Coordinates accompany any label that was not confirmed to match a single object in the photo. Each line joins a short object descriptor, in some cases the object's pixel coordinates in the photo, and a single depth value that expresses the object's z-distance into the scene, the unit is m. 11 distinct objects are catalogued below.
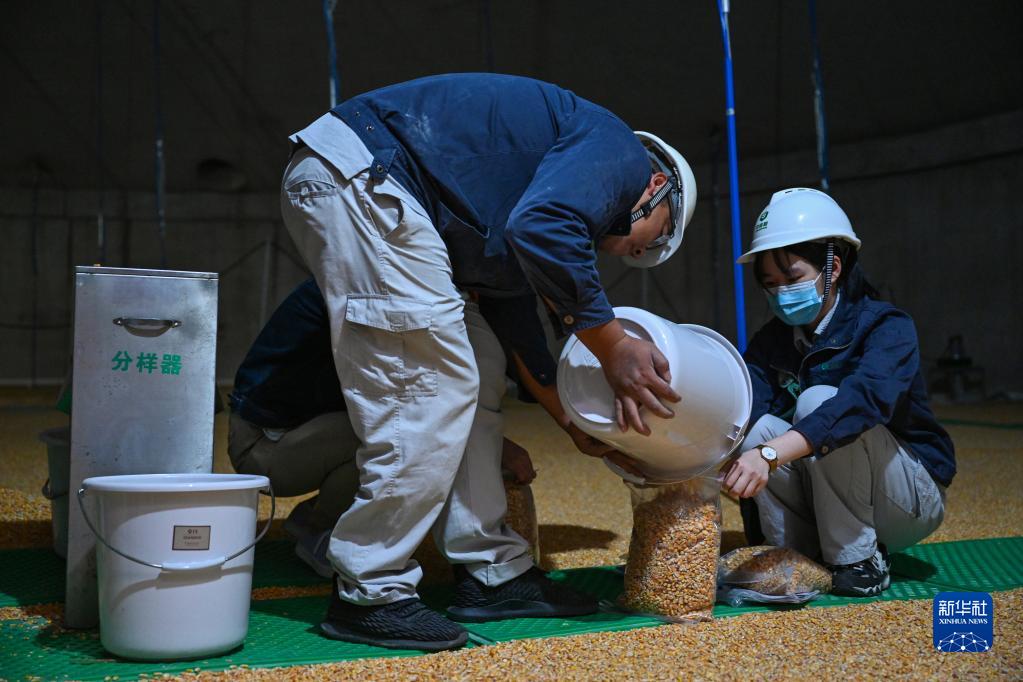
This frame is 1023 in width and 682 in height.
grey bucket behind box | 2.40
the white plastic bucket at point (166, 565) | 1.68
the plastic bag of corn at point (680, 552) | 2.01
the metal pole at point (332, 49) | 5.89
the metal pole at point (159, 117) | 8.17
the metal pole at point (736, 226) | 3.45
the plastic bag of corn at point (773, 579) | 2.11
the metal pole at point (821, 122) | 6.53
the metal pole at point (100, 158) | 9.26
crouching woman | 2.15
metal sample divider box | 1.91
